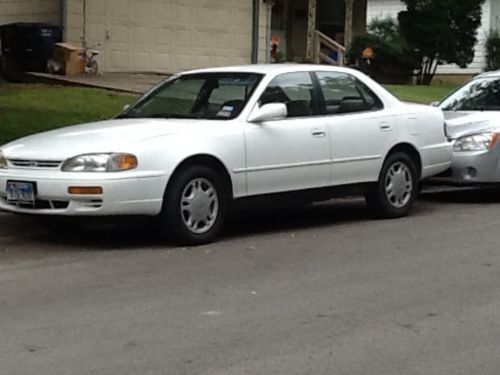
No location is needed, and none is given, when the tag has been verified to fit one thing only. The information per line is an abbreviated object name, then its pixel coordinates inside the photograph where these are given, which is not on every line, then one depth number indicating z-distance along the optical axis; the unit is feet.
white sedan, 27.99
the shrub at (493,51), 126.21
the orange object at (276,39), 97.99
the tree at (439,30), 103.09
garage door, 72.33
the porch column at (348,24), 99.76
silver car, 38.55
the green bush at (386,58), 101.55
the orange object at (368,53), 95.25
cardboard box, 66.80
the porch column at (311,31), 94.43
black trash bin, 66.95
